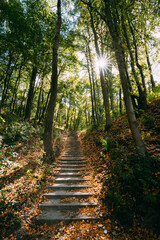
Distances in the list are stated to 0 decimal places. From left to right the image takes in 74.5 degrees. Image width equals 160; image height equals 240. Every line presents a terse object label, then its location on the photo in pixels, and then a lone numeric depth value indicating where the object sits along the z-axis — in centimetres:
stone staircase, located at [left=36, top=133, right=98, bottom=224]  334
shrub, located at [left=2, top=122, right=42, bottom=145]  671
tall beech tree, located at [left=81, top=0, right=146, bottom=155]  406
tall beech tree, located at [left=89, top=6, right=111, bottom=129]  854
